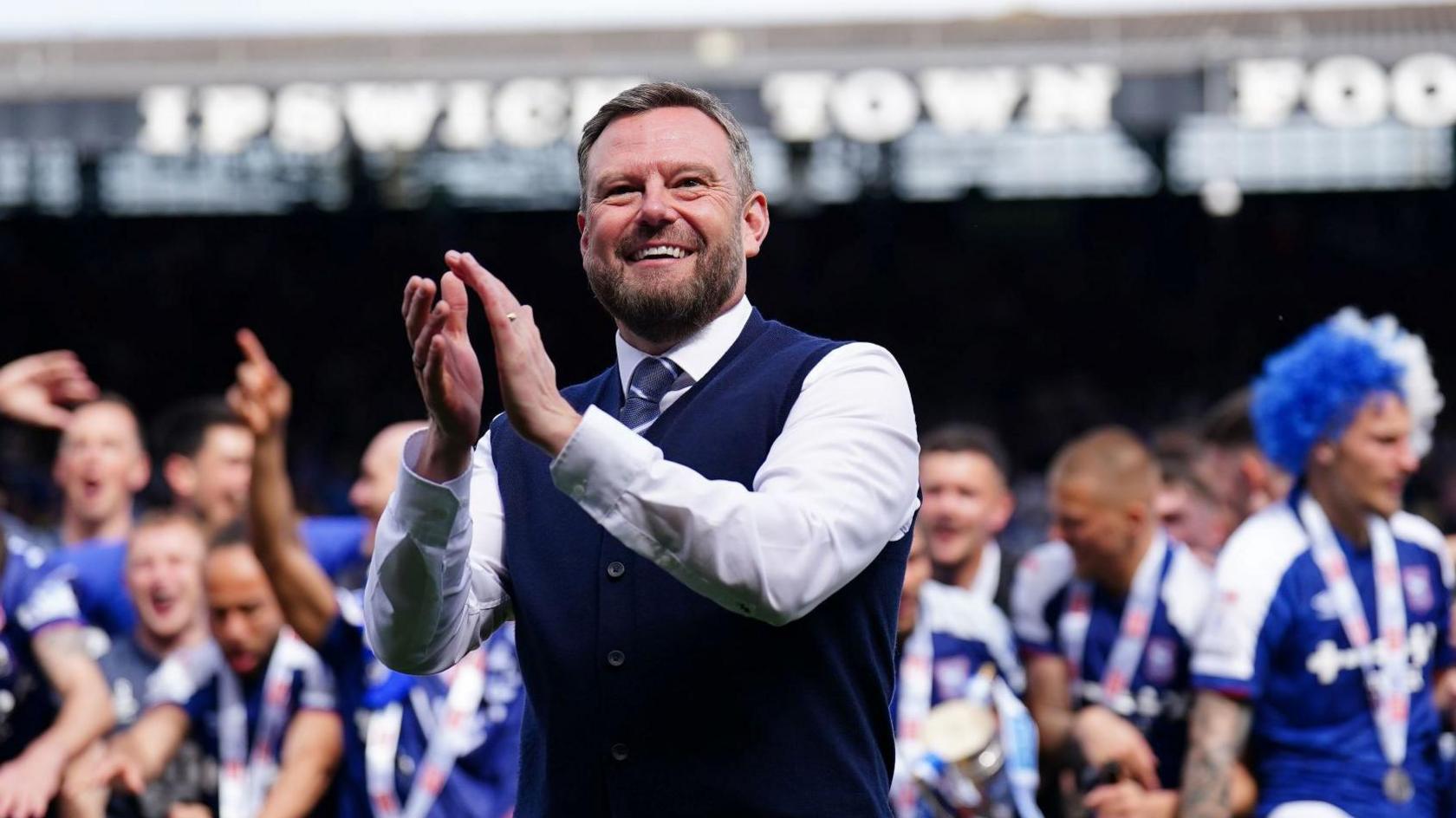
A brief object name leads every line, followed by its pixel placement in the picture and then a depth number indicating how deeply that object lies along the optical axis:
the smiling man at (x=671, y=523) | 5.34
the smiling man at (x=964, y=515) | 14.42
